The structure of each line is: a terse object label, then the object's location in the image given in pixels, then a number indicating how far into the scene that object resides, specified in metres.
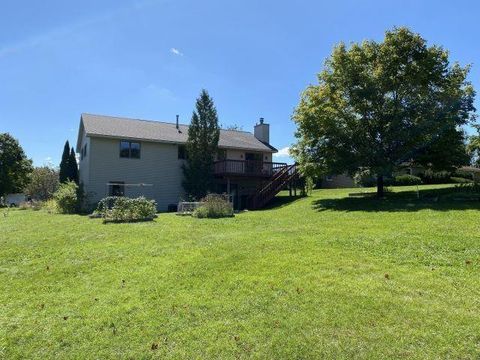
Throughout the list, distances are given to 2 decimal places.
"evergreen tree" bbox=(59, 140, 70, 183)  31.41
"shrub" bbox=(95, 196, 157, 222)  16.48
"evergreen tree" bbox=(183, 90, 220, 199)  26.81
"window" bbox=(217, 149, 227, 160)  29.52
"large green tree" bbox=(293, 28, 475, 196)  19.45
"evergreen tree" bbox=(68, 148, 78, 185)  31.25
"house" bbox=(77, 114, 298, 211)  25.70
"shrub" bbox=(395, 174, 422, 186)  32.16
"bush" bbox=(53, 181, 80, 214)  22.61
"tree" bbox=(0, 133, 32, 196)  44.90
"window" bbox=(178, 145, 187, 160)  28.66
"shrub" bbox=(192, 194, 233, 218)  18.02
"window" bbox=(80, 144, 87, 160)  28.81
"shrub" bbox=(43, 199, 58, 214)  23.50
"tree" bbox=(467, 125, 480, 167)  19.27
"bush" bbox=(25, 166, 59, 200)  46.19
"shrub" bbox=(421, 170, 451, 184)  34.13
